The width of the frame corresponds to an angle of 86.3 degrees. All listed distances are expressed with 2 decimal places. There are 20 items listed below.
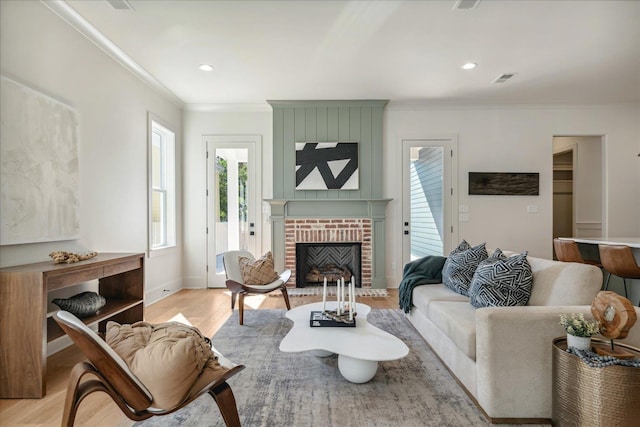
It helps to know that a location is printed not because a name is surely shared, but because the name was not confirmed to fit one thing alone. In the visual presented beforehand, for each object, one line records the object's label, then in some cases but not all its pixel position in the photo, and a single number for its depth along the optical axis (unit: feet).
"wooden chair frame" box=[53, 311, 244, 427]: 4.23
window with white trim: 14.69
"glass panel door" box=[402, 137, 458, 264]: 16.47
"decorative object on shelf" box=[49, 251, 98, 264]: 7.91
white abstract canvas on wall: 7.38
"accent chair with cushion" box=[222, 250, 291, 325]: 11.09
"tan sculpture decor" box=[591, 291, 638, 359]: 4.75
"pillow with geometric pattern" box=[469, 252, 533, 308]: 7.22
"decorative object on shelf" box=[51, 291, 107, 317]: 7.94
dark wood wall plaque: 16.31
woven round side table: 4.61
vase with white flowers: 5.02
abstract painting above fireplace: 16.19
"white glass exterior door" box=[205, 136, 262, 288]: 16.69
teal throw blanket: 10.47
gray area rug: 5.87
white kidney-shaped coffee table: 6.35
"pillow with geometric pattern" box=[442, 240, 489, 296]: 9.36
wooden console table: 6.66
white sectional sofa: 5.64
